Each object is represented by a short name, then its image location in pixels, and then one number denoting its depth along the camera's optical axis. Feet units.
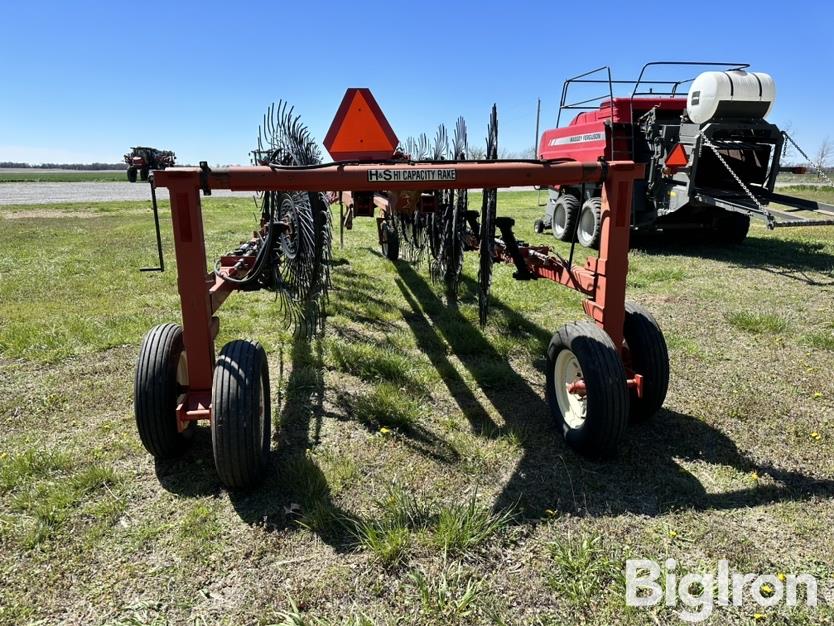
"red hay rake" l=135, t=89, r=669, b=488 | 8.76
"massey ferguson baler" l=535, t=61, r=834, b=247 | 27.43
